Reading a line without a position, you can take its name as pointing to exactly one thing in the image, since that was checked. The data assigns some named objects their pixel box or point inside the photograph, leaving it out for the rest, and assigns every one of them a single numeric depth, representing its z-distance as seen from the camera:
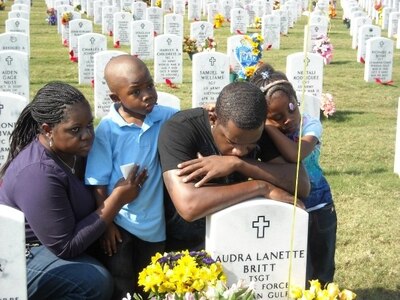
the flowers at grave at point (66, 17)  17.19
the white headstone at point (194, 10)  23.11
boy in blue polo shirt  3.61
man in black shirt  3.28
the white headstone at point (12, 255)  3.14
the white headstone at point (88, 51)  11.75
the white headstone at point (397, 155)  7.73
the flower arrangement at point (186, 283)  2.99
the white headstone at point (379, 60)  13.06
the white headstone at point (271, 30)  17.80
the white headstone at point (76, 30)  15.15
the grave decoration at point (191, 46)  14.30
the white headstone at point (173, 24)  16.91
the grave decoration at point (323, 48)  13.38
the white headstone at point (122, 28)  17.23
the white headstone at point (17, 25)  15.65
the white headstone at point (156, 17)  19.27
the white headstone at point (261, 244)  3.52
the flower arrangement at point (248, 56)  8.95
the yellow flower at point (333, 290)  3.14
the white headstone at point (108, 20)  19.62
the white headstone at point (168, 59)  12.21
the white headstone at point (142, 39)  14.79
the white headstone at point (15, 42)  12.28
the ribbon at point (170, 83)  12.45
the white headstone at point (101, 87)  9.43
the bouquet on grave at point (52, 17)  22.22
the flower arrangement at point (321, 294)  3.14
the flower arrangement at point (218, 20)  20.44
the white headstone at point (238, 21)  19.62
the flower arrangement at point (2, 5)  25.64
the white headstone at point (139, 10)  20.53
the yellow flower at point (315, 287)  3.18
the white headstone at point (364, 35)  15.61
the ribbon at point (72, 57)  15.20
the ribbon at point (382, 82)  13.44
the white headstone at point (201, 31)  16.16
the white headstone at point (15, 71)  8.93
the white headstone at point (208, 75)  9.07
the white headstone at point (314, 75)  9.45
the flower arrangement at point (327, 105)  10.05
